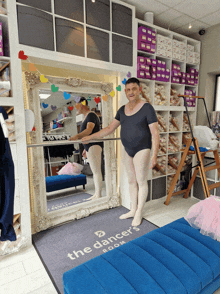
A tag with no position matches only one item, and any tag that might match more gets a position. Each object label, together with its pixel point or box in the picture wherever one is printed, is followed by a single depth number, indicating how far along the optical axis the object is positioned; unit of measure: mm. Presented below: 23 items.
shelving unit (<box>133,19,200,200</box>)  2936
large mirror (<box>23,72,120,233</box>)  2275
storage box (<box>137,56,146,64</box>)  2697
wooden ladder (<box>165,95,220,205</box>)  2537
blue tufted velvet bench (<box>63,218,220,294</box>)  1053
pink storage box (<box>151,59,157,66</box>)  2838
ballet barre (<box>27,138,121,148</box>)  2080
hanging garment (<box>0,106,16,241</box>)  1205
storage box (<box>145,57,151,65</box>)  2766
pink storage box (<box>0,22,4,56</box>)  1739
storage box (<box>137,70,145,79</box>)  2726
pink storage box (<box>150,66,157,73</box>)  2854
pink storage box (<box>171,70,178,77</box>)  3111
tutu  1492
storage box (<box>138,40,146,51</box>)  2672
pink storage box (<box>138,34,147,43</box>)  2635
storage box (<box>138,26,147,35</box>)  2614
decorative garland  1847
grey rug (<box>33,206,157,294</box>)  1779
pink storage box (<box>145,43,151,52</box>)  2723
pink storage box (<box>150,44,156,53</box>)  2784
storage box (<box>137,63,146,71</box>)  2703
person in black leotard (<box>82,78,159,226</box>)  2184
